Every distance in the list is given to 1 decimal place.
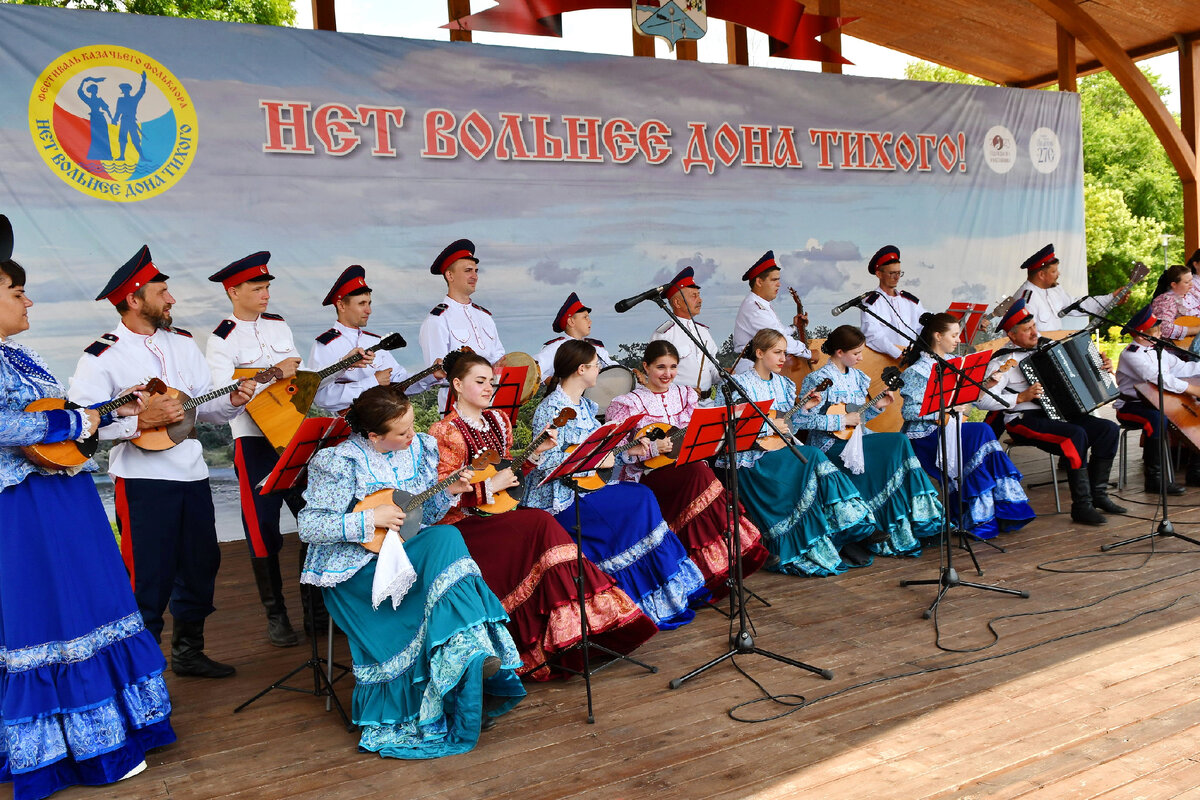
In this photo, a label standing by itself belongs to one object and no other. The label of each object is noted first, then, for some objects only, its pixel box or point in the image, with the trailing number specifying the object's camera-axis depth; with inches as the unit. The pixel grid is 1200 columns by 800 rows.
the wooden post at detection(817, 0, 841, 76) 348.8
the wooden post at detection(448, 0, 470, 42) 298.2
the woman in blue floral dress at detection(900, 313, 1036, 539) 226.1
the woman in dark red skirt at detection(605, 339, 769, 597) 186.2
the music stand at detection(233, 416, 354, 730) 136.9
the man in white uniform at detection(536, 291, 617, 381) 234.1
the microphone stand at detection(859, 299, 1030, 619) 173.1
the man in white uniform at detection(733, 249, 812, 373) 268.7
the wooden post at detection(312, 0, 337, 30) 280.2
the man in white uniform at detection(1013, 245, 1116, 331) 286.8
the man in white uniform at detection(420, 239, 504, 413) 217.6
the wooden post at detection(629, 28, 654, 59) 327.6
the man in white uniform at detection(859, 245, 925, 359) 278.5
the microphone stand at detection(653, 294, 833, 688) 143.7
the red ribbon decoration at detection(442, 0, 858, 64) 289.0
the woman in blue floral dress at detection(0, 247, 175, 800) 117.1
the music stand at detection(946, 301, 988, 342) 286.7
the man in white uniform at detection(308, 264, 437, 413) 198.5
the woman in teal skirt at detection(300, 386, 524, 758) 127.3
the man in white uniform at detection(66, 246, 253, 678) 146.9
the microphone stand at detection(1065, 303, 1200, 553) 206.5
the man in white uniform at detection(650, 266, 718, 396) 255.0
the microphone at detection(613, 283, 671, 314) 136.7
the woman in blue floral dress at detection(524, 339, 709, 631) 171.3
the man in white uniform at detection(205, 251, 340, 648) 175.5
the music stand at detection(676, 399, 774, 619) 165.9
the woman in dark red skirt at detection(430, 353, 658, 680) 149.1
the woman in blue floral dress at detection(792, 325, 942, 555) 217.0
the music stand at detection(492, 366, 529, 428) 178.9
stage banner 238.4
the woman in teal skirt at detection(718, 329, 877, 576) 207.0
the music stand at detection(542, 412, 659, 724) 132.8
